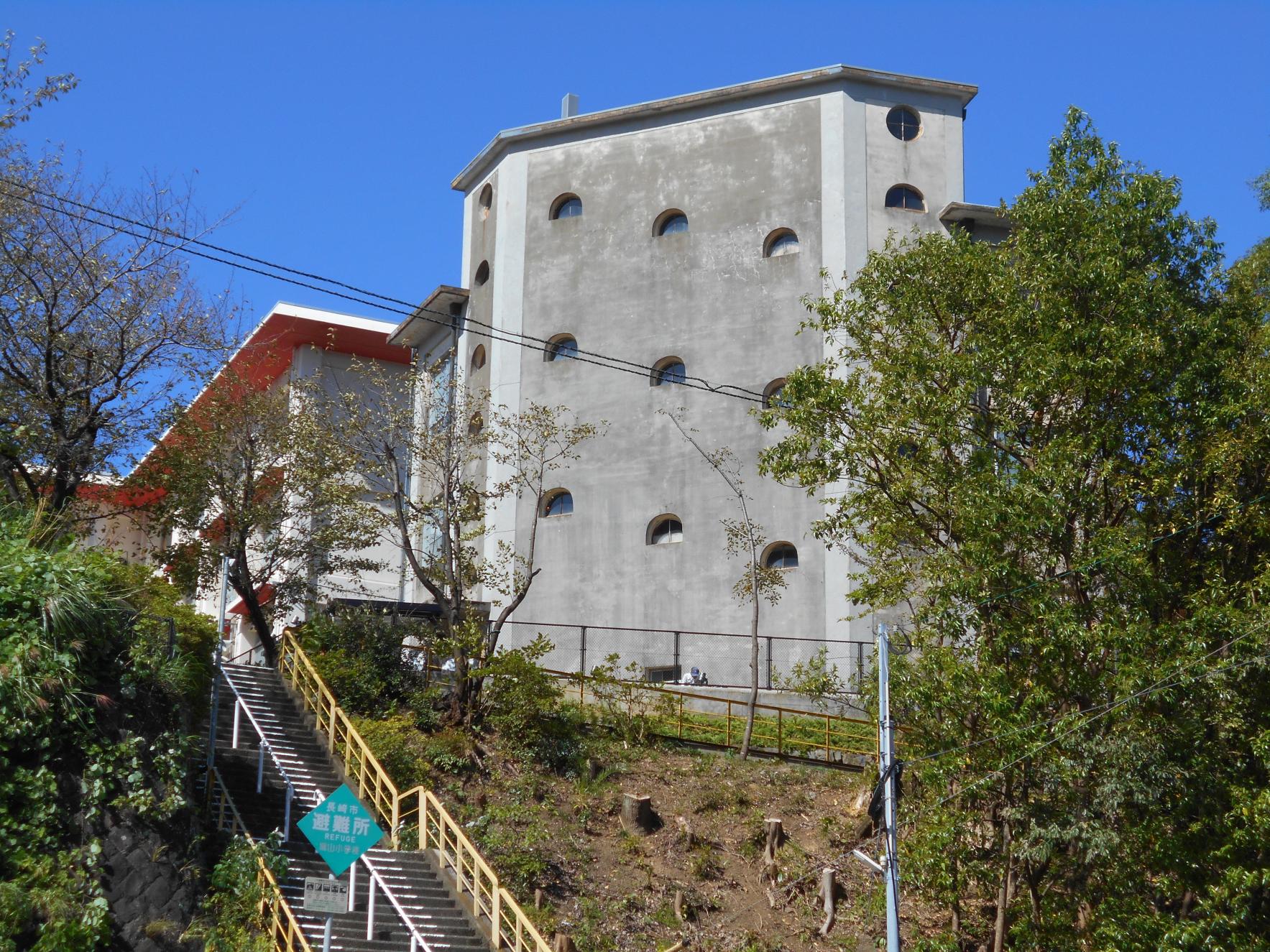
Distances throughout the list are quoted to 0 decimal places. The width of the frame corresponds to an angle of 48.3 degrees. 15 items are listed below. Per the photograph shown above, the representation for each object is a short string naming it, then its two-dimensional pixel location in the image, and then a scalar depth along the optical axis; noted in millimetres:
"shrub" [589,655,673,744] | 24906
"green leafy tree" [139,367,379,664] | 26484
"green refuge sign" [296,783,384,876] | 13375
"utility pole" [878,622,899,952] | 15735
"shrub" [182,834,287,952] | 15688
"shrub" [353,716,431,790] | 21062
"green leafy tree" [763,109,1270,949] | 16438
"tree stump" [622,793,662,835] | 21672
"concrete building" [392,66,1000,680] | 30641
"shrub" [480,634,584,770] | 23406
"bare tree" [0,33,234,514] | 21516
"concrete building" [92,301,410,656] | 39000
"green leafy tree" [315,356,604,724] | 24266
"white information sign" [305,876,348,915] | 13156
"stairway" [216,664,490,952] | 16750
